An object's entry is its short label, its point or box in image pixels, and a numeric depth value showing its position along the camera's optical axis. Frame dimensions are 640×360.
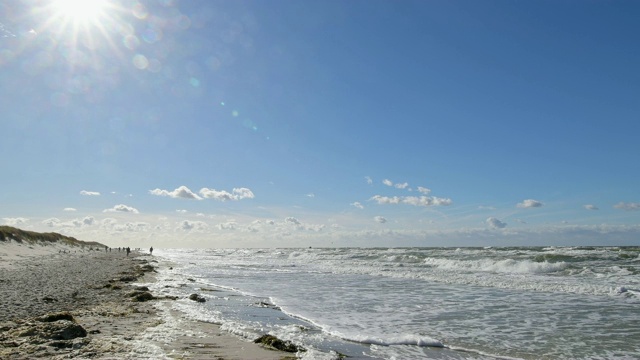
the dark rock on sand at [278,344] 8.31
